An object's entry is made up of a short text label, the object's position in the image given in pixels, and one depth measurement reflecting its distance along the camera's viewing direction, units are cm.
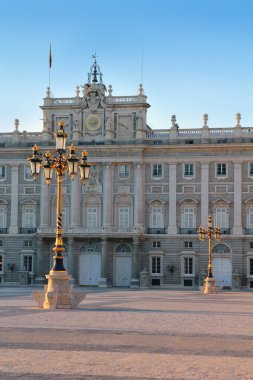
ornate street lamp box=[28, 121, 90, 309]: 2905
